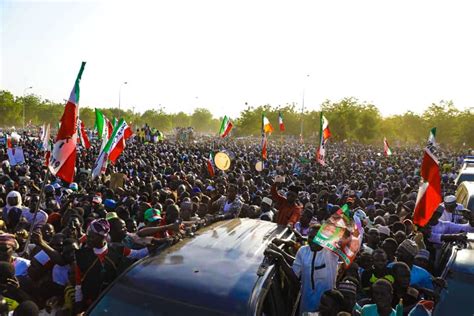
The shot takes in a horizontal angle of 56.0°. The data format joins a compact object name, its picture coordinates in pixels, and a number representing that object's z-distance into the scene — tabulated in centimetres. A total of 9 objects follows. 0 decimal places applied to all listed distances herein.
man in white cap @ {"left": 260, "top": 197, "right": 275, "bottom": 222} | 798
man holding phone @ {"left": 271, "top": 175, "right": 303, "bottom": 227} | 688
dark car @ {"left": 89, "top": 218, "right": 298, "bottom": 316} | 294
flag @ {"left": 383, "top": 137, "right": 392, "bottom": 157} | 2194
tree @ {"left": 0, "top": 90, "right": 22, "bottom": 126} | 7356
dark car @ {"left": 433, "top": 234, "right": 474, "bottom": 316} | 379
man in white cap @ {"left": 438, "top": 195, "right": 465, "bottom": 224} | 760
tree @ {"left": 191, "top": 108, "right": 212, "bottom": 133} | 15338
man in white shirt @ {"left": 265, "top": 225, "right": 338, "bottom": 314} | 400
